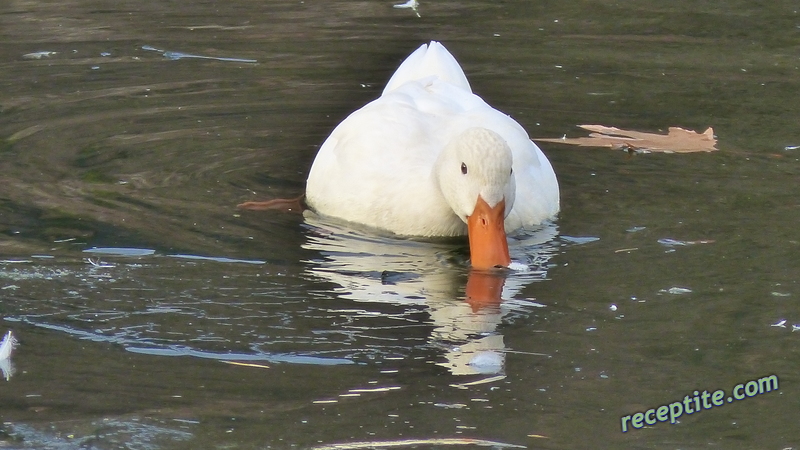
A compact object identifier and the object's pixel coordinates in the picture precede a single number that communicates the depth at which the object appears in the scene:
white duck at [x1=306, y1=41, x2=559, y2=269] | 12.96
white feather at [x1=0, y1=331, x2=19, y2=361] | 10.39
